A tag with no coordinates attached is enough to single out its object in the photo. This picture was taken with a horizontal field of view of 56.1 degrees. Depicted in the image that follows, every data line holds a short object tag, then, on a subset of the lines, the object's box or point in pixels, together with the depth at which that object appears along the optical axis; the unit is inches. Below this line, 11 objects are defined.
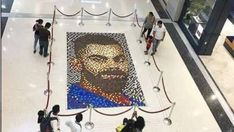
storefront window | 314.7
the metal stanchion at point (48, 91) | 244.6
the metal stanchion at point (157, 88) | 265.5
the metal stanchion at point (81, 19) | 332.6
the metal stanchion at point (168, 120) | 238.2
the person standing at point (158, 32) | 284.4
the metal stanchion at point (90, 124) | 221.4
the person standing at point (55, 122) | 186.3
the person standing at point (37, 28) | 263.1
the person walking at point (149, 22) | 303.1
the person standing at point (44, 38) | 262.3
